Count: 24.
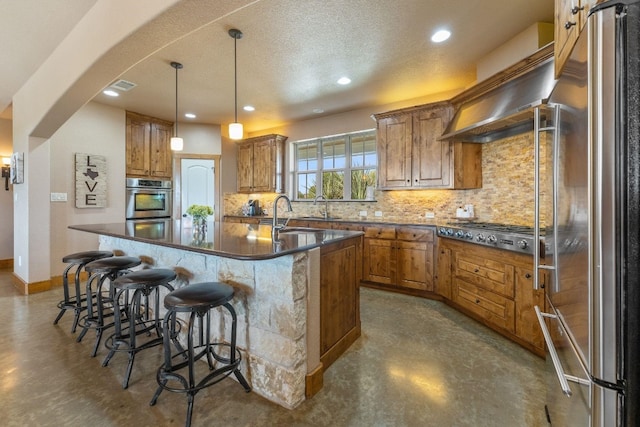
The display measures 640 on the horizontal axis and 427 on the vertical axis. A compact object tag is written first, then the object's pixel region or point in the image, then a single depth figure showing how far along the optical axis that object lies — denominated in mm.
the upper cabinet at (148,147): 5117
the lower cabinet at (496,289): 2332
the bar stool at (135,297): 2006
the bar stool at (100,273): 2379
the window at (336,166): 4988
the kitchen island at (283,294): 1746
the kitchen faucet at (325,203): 5189
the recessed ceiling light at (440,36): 2719
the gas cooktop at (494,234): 2332
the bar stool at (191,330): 1596
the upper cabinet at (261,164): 5719
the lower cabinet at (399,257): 3705
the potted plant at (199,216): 2742
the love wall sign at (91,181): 4449
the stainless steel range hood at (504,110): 2381
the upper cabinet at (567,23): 924
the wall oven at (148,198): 5078
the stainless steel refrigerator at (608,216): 725
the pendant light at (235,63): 2707
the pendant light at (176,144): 3527
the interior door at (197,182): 5879
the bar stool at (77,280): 2762
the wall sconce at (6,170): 5157
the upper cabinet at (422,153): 3668
